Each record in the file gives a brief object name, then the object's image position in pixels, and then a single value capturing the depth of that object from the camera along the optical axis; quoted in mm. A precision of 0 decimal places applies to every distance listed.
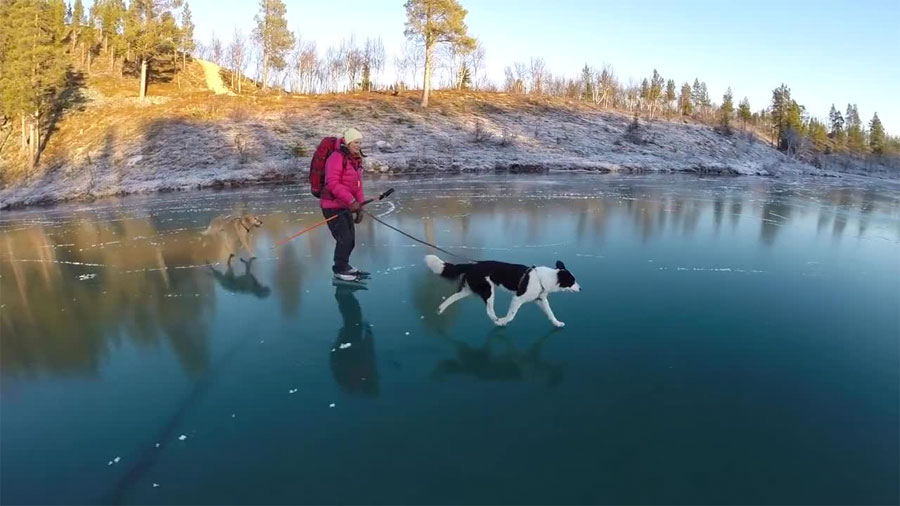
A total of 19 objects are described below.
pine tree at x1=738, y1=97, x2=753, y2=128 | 75188
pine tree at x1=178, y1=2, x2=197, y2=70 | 40094
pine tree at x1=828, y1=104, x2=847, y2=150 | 80844
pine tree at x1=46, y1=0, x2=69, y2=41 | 32312
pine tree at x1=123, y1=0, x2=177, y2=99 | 37656
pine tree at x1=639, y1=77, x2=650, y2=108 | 78244
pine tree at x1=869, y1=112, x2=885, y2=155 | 77531
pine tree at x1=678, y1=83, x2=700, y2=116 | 85062
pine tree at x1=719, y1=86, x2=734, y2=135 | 78875
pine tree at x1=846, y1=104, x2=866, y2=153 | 78750
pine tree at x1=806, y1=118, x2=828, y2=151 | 71581
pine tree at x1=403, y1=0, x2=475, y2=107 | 36906
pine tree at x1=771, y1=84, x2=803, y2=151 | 55062
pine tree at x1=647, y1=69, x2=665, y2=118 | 75438
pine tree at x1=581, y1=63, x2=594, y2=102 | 76938
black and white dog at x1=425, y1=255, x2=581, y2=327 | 5066
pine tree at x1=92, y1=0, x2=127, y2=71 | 43444
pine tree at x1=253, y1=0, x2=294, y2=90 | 44469
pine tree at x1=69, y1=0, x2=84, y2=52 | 53406
